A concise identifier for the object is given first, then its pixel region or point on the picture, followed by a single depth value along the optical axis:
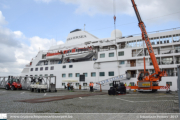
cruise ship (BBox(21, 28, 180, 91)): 23.17
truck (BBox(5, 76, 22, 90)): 26.17
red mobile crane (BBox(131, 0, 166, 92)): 19.85
